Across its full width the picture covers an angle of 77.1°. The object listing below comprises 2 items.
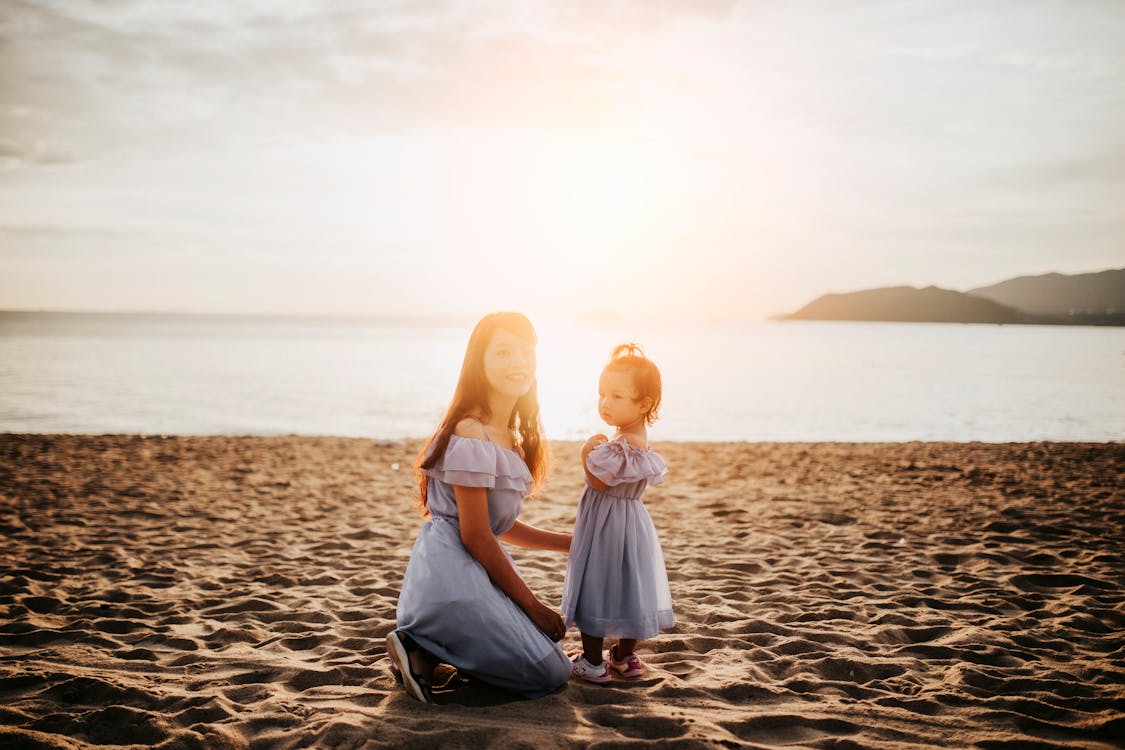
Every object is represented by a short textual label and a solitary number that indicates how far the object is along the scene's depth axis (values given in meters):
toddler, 3.41
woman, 3.19
